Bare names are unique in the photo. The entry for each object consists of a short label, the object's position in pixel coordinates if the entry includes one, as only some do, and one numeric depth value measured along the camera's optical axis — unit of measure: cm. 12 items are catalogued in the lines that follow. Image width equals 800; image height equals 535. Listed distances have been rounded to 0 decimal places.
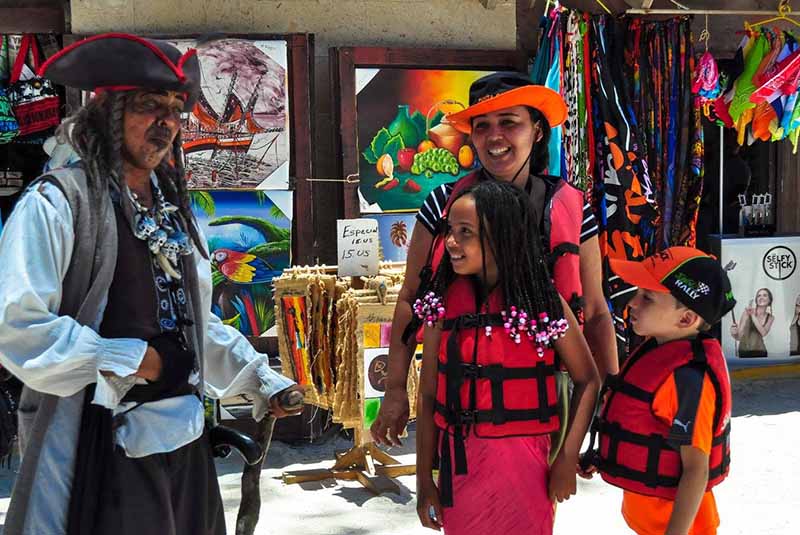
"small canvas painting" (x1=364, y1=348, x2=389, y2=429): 459
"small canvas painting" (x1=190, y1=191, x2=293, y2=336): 533
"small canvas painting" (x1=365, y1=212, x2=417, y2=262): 555
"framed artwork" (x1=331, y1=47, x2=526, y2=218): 544
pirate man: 203
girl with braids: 248
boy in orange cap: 252
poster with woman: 657
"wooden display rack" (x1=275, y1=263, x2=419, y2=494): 452
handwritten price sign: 447
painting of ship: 526
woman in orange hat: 266
